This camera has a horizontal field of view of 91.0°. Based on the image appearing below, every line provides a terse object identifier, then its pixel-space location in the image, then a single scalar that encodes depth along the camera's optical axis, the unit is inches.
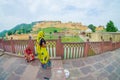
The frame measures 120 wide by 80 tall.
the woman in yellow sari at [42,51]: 101.2
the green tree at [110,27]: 573.0
